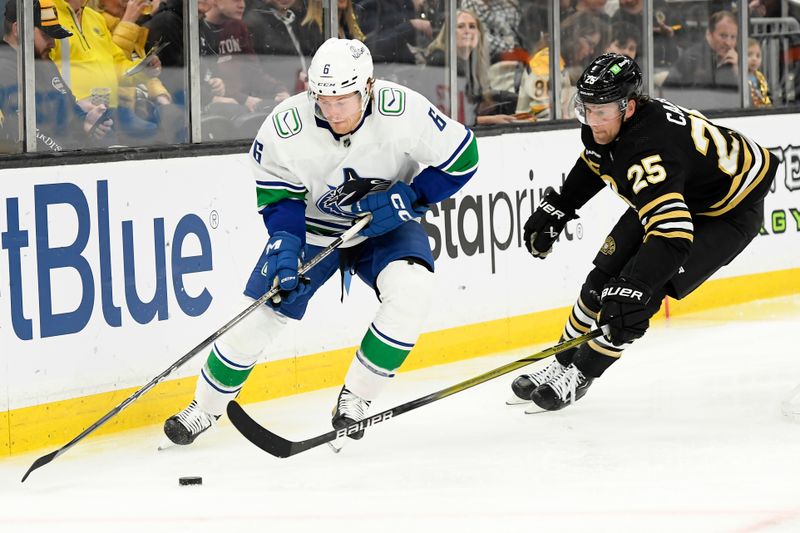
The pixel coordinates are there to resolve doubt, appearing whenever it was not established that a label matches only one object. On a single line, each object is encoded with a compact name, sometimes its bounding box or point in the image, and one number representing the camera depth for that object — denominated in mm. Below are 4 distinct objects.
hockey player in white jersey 8000
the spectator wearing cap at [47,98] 8984
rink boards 8703
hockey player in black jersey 8273
